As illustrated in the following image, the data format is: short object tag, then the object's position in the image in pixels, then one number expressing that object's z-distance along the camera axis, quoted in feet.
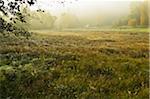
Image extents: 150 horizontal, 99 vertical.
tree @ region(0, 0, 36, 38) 14.11
